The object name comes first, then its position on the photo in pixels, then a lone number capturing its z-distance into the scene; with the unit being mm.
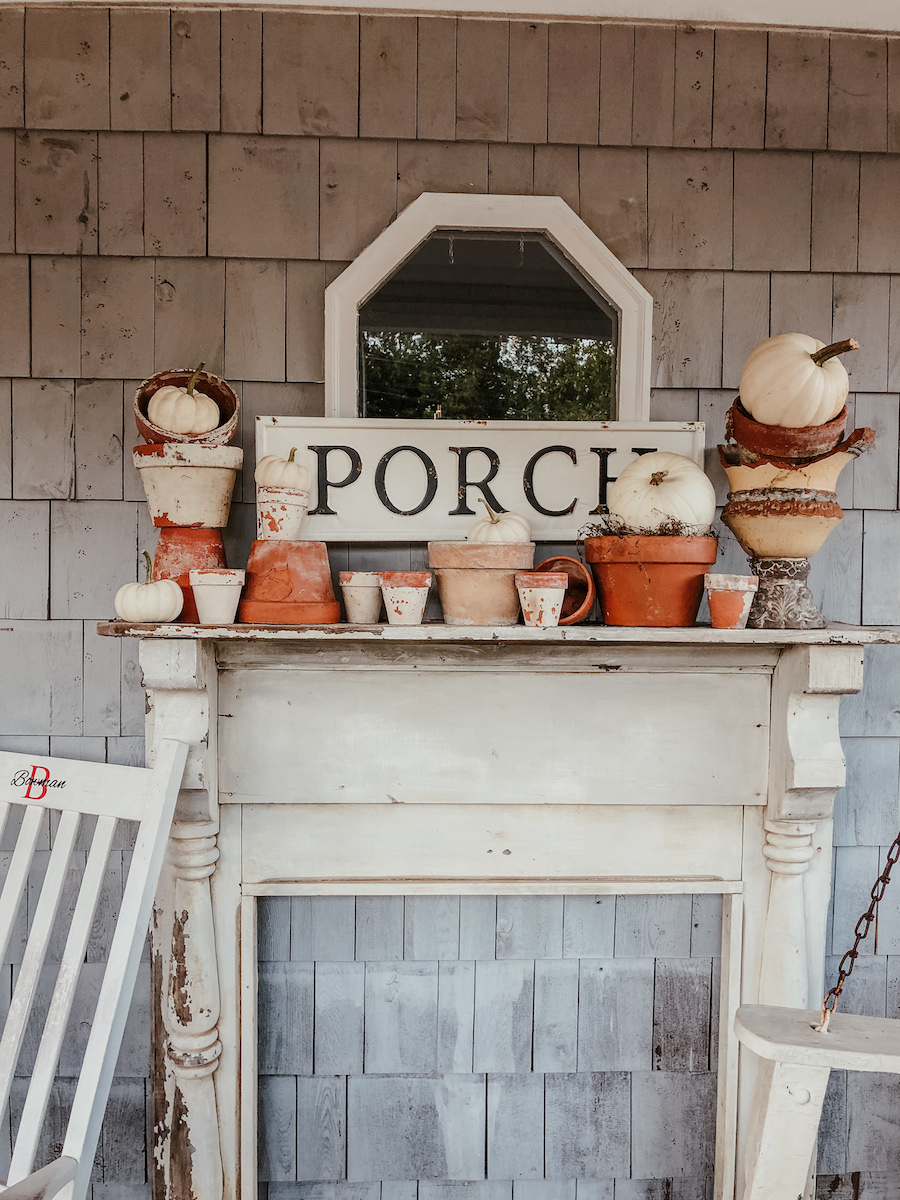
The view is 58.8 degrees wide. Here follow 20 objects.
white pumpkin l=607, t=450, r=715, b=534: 1344
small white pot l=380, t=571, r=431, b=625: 1330
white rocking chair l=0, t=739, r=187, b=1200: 1110
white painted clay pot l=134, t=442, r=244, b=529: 1456
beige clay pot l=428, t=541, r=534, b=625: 1343
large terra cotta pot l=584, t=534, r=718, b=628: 1334
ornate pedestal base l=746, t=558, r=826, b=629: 1382
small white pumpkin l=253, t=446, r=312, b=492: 1406
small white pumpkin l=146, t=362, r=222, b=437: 1462
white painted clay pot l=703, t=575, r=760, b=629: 1329
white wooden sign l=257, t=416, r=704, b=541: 1591
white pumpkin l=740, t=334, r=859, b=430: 1312
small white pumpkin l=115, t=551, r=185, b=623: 1312
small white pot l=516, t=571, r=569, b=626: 1299
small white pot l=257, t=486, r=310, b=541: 1397
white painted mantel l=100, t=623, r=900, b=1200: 1409
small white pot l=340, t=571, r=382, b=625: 1386
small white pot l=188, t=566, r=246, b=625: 1330
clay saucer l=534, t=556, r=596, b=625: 1369
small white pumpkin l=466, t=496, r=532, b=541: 1357
